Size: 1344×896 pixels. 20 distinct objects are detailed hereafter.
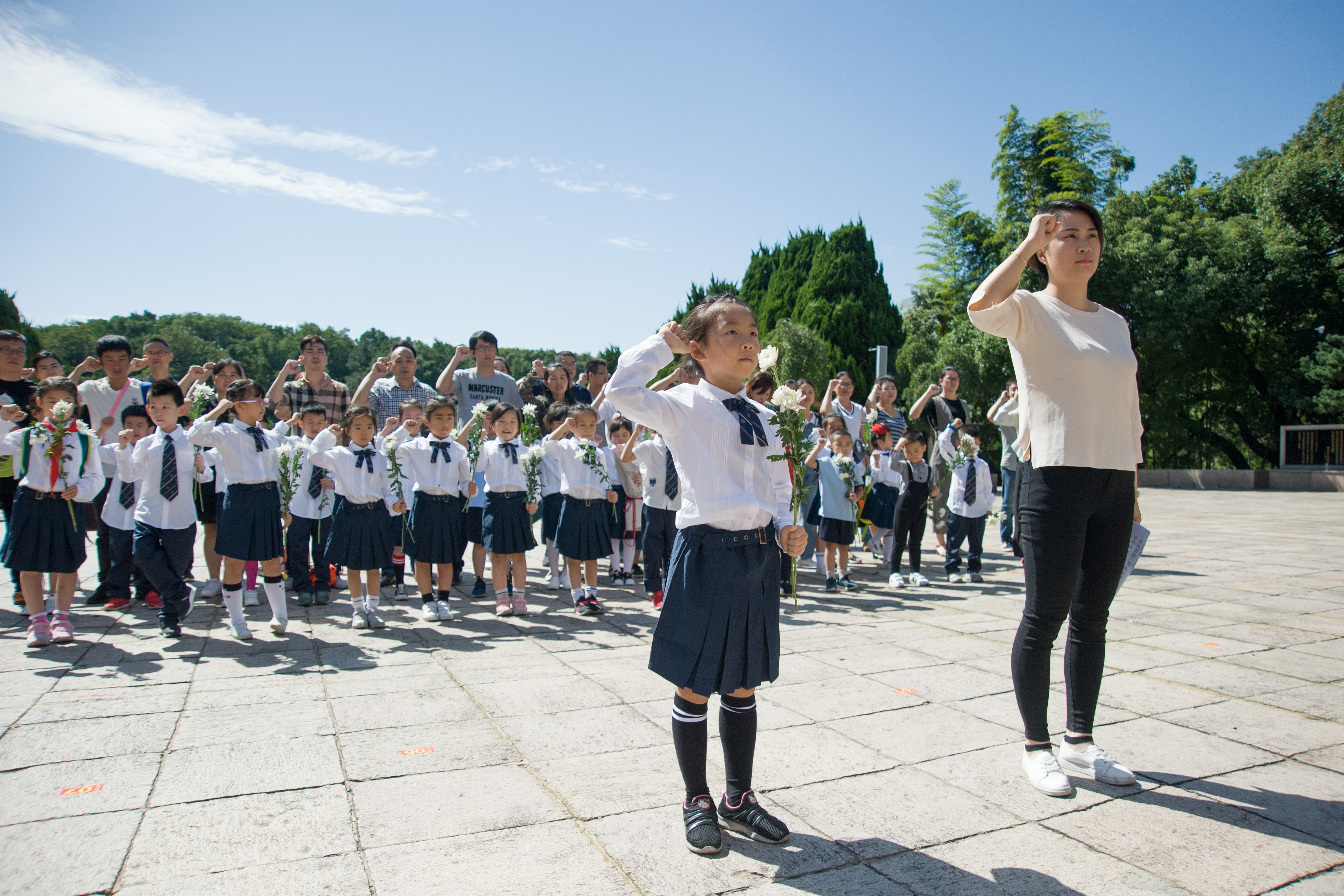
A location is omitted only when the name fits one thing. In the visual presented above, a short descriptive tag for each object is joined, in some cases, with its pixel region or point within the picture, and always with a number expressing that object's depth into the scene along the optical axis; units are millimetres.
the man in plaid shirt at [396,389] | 7914
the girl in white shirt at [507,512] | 6461
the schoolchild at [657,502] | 6555
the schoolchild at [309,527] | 6949
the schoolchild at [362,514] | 5957
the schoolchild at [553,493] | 7578
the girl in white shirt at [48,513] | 5344
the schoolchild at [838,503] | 7762
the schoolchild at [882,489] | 8555
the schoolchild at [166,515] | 5406
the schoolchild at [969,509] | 8047
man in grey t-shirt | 8266
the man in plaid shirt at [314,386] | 7891
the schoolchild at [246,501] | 5535
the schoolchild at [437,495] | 6426
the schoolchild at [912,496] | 7758
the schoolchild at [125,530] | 5832
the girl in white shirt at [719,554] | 2576
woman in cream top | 2949
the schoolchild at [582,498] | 6680
